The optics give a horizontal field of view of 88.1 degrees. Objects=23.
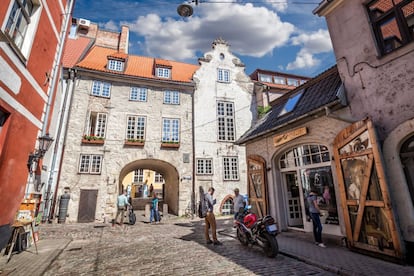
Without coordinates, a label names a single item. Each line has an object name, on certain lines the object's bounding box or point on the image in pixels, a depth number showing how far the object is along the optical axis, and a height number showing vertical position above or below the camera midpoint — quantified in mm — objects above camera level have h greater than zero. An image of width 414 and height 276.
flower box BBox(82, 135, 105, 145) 14578 +3961
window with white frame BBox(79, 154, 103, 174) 14344 +2391
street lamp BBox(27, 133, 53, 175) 6999 +1737
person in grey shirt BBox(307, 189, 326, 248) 6457 -670
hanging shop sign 7541 +2176
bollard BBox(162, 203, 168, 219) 15966 -930
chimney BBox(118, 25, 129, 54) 22578 +16533
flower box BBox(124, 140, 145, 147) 15359 +3889
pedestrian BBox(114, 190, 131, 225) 11547 -262
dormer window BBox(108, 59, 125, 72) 17188 +10531
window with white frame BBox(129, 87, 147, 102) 16688 +7944
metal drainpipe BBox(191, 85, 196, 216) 15709 -173
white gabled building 16719 +6354
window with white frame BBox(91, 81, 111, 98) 15844 +8008
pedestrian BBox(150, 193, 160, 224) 13422 -714
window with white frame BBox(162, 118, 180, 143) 16584 +5139
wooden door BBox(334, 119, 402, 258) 4949 +49
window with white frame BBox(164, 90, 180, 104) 17438 +7997
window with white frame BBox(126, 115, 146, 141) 15899 +5141
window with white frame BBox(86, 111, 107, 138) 15309 +5306
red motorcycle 5586 -971
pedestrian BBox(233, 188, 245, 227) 7613 -255
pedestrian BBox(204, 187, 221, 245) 7020 -670
